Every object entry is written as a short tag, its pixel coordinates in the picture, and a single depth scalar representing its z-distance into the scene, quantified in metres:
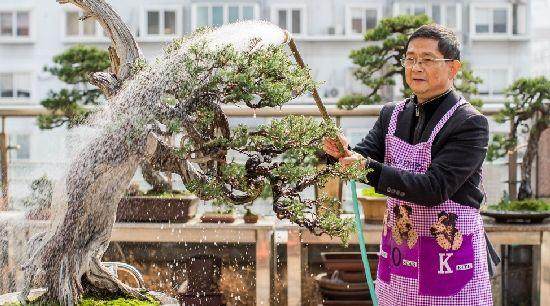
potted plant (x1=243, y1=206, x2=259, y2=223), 3.09
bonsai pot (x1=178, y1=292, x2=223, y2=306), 2.94
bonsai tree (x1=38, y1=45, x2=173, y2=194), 6.93
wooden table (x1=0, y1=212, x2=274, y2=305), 3.02
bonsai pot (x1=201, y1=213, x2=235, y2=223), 3.08
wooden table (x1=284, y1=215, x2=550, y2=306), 3.03
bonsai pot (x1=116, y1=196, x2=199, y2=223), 3.07
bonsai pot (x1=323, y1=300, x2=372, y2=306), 2.91
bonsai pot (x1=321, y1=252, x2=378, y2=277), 2.95
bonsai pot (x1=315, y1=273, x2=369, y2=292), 2.93
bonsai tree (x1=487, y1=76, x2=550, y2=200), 3.49
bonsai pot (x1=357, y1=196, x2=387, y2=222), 3.05
